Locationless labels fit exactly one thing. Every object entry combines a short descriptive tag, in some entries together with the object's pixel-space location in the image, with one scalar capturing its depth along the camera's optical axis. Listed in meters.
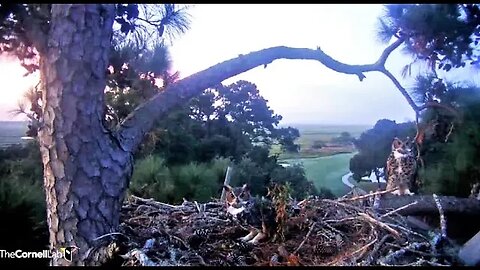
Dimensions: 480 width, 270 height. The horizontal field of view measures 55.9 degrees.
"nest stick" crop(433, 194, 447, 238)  0.98
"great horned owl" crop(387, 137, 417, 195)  1.79
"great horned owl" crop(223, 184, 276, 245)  1.13
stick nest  0.94
